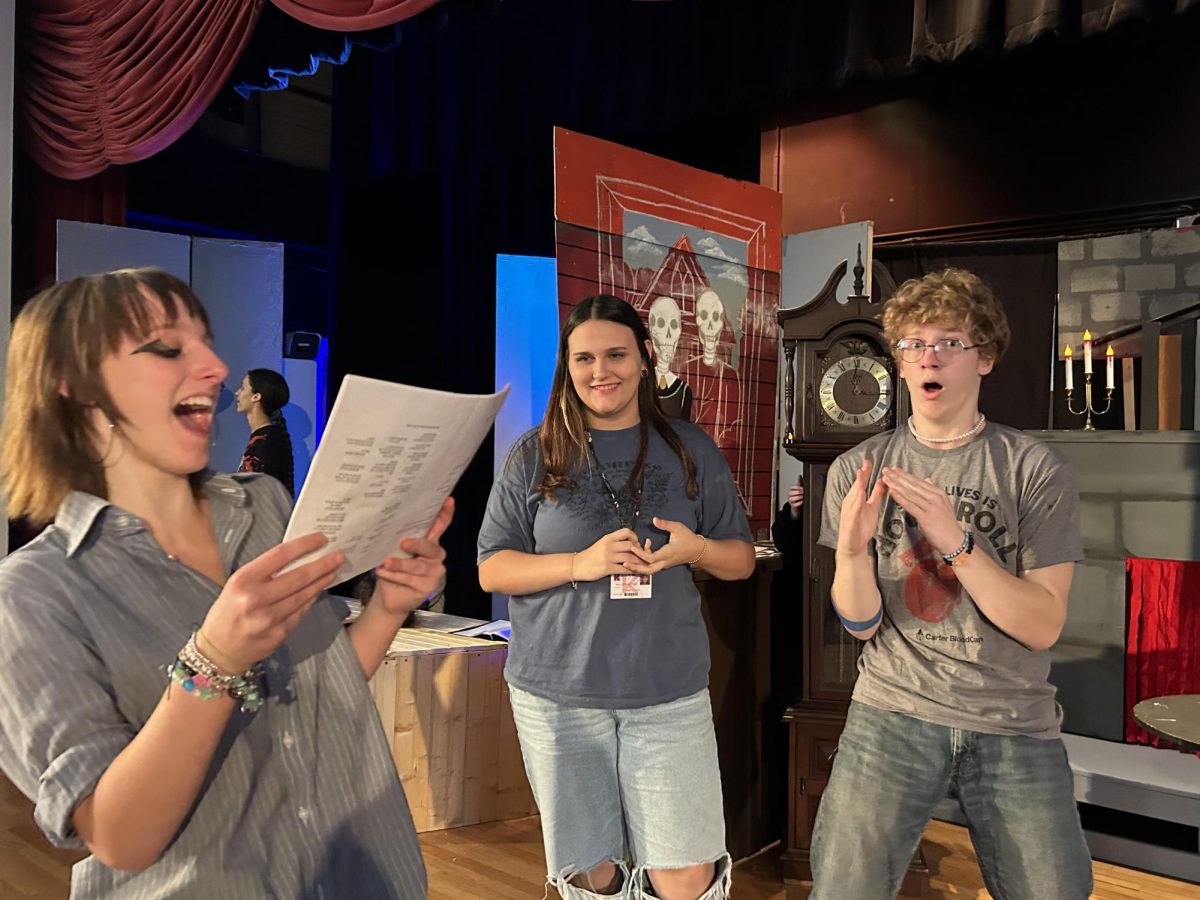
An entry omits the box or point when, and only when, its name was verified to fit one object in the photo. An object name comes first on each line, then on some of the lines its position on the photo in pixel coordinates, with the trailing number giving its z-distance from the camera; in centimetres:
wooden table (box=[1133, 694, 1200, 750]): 149
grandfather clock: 288
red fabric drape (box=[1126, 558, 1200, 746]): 367
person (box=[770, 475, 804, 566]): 339
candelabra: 390
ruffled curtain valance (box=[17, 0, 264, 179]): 402
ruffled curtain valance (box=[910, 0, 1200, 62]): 308
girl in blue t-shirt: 198
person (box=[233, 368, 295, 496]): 440
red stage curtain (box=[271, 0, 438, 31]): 324
